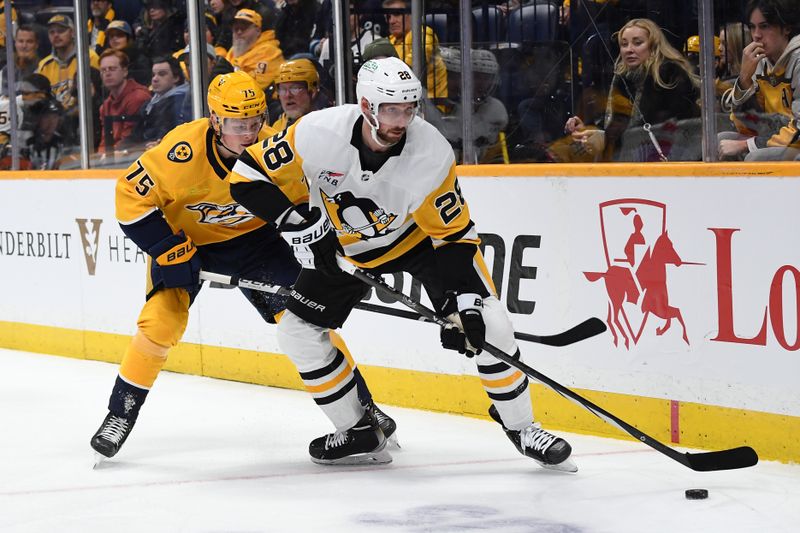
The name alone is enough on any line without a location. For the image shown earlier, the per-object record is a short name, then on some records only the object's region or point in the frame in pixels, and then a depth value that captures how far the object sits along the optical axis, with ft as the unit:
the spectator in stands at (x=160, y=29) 35.81
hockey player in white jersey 21.50
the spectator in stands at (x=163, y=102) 36.01
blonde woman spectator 24.57
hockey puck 20.27
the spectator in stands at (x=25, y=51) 40.78
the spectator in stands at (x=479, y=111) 28.37
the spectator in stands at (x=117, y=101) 37.50
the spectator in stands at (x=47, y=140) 40.14
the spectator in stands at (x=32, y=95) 40.47
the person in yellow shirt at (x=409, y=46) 29.53
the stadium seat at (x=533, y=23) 26.17
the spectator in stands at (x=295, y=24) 31.83
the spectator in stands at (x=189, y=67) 34.60
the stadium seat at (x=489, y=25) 27.66
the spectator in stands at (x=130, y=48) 36.99
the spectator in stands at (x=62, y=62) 39.14
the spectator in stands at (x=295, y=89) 32.14
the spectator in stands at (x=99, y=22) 37.88
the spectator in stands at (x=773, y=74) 22.56
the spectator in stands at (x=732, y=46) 23.39
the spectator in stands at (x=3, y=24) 41.32
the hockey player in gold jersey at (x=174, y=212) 24.04
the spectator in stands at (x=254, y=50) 32.94
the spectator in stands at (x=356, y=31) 30.68
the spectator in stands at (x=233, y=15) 32.86
